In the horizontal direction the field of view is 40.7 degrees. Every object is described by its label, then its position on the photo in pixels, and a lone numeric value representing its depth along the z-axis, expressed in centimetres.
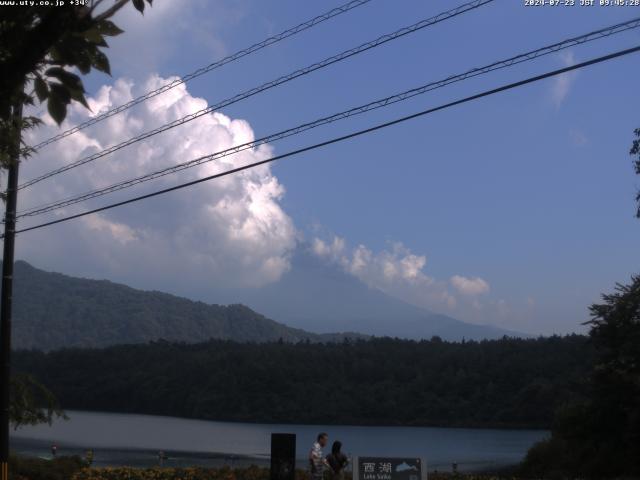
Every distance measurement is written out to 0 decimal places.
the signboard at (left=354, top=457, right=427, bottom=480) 1448
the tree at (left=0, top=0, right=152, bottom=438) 458
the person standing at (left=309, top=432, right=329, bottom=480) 1527
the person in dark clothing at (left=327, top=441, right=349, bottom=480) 1579
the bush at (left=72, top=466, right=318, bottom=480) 2092
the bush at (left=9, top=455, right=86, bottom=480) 2086
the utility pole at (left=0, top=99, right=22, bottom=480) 1736
